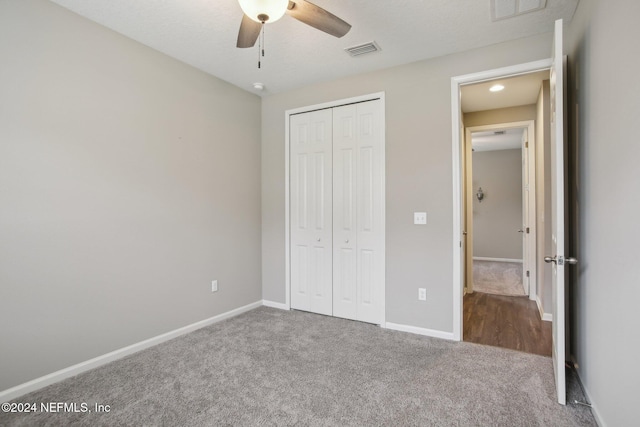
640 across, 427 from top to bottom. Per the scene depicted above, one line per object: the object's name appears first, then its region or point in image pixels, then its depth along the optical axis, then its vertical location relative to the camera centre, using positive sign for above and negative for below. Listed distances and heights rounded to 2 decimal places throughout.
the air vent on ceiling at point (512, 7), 2.21 +1.45
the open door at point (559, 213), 1.89 +0.00
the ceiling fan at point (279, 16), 1.58 +1.12
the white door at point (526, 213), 4.49 +0.00
